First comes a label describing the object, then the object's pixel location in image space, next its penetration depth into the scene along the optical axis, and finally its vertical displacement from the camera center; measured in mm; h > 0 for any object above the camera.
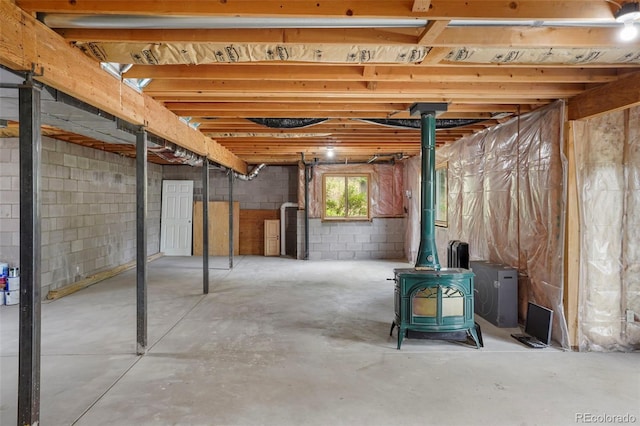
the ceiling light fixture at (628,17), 1783 +958
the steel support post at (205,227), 5357 -241
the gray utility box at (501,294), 3947 -887
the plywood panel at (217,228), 9164 -416
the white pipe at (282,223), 9148 -299
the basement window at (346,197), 8883 +344
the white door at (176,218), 9102 -169
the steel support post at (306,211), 8695 +9
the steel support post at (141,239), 3291 -249
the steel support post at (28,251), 1901 -205
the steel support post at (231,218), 7359 -134
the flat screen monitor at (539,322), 3482 -1069
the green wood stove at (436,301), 3406 -823
